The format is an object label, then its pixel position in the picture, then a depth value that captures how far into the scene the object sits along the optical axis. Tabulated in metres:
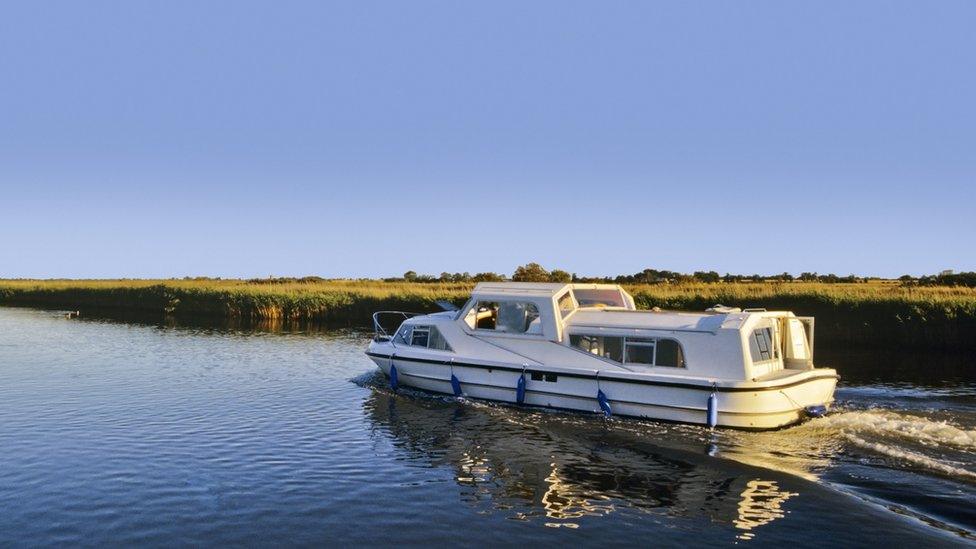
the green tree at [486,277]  75.61
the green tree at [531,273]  57.25
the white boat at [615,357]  19.98
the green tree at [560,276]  62.78
